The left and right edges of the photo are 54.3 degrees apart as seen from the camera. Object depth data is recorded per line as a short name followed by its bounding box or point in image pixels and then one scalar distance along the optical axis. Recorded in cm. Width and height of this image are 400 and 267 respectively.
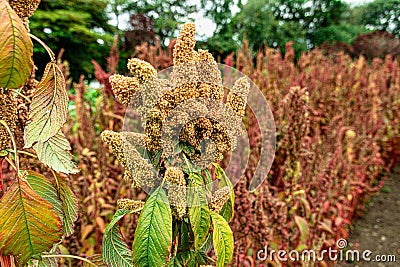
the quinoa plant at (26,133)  48
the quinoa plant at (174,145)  60
